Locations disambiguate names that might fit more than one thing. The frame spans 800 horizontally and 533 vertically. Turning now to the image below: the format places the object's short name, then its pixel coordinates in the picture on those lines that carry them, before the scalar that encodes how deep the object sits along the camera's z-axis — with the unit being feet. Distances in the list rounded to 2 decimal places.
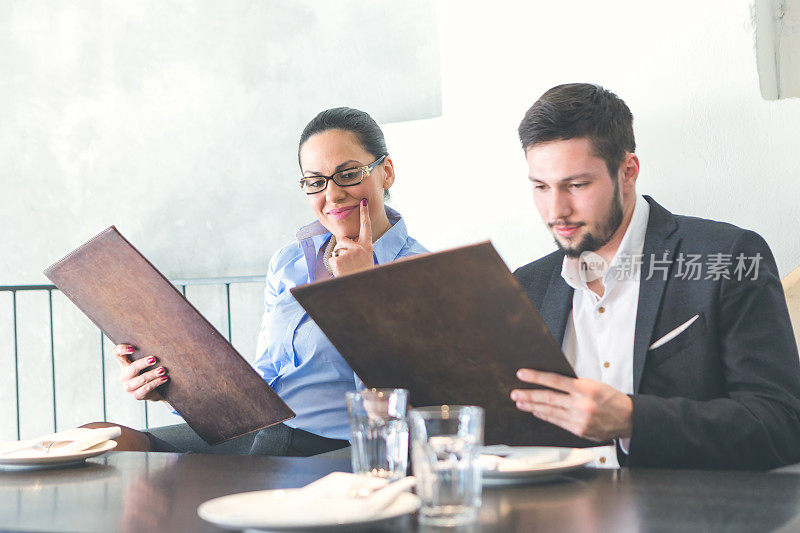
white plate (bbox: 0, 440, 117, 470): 4.30
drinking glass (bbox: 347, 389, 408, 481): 3.18
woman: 6.37
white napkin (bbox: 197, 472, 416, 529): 2.68
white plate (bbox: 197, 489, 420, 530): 2.66
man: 4.36
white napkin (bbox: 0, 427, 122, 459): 4.45
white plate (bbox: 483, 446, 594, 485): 3.46
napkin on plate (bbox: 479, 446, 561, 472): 3.50
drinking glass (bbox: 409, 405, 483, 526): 2.84
